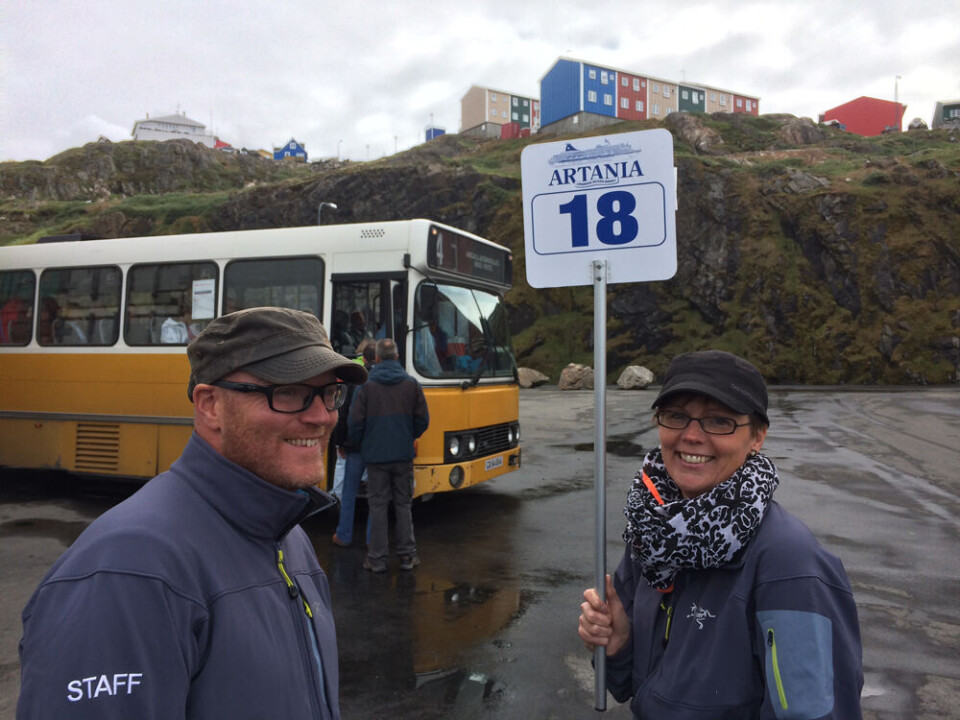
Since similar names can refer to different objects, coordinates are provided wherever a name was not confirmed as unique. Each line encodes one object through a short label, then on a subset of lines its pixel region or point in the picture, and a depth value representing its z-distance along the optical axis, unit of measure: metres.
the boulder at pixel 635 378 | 30.95
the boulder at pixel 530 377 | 33.09
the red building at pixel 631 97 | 69.31
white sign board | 2.82
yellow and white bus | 8.05
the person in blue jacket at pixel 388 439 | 6.53
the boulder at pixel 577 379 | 30.50
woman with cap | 1.67
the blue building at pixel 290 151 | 115.31
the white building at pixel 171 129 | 105.89
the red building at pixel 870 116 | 78.00
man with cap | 1.24
